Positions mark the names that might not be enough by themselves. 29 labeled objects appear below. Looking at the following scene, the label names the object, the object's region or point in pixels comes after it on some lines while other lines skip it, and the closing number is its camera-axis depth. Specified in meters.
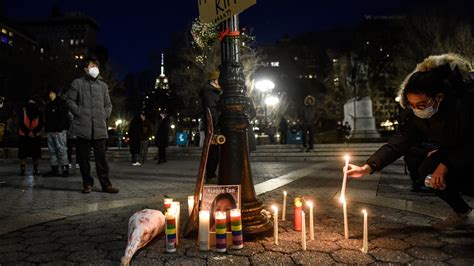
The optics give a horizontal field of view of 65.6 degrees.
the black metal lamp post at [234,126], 3.46
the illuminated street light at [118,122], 55.51
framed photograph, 3.21
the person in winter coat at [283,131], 22.87
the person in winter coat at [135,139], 13.00
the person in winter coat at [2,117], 8.69
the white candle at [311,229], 3.03
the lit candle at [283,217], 3.97
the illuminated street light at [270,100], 28.30
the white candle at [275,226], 3.05
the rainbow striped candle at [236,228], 2.92
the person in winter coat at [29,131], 8.77
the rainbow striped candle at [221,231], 2.87
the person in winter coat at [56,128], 8.60
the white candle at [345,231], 3.12
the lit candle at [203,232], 2.94
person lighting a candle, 3.02
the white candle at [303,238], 2.89
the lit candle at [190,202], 3.55
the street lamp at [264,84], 23.38
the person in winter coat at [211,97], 6.41
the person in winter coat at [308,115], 14.17
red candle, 3.48
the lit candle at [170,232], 2.87
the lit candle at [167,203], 3.16
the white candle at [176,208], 3.21
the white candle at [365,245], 2.82
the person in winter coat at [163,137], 13.24
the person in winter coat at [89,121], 5.88
